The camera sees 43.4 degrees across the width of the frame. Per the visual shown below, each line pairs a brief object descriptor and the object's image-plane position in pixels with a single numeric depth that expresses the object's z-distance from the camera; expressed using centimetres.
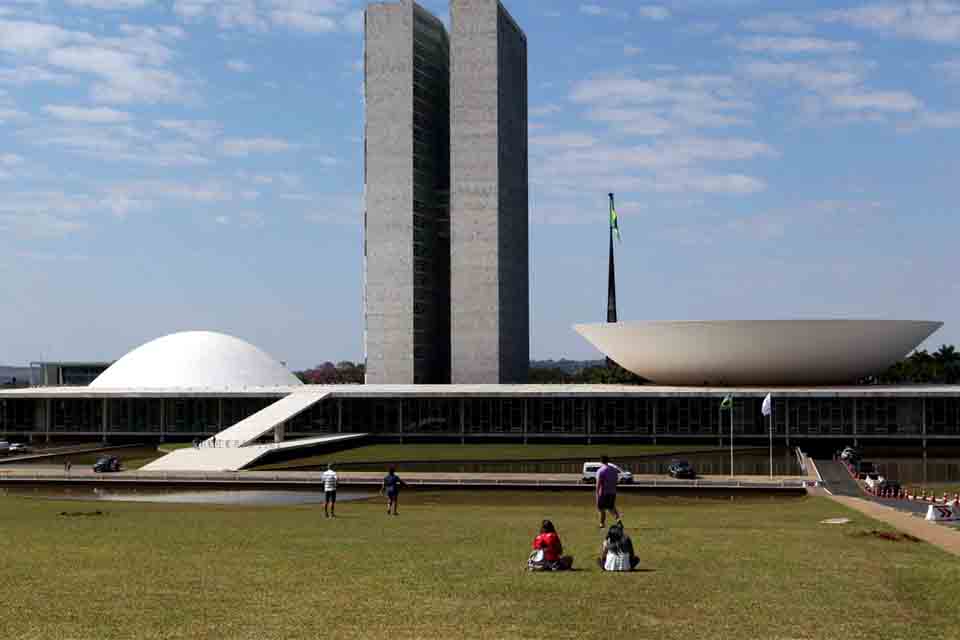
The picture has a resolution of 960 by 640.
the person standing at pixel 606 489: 2677
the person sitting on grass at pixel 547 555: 1873
